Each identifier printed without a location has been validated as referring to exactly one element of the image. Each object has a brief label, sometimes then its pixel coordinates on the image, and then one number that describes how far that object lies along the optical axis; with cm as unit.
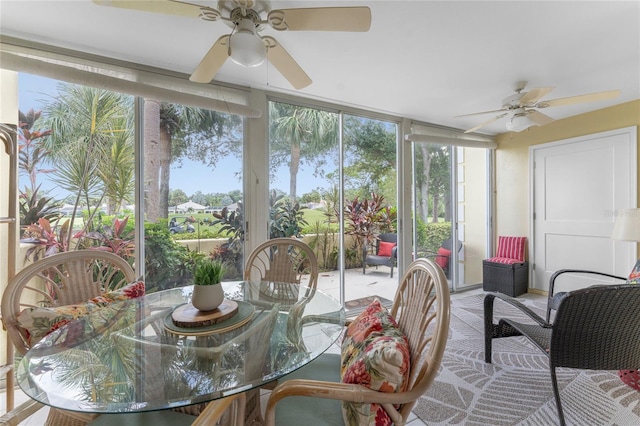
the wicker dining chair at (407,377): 90
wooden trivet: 123
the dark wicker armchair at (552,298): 267
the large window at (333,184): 300
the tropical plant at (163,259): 246
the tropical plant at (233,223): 275
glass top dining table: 86
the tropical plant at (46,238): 217
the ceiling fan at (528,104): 228
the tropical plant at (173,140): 242
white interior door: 337
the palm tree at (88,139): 221
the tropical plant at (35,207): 214
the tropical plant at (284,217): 296
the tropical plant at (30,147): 210
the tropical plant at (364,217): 341
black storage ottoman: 404
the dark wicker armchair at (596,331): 153
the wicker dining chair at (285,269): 196
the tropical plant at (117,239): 238
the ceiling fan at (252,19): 125
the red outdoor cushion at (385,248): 364
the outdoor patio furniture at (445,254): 420
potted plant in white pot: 129
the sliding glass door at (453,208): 398
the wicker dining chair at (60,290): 115
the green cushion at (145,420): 102
